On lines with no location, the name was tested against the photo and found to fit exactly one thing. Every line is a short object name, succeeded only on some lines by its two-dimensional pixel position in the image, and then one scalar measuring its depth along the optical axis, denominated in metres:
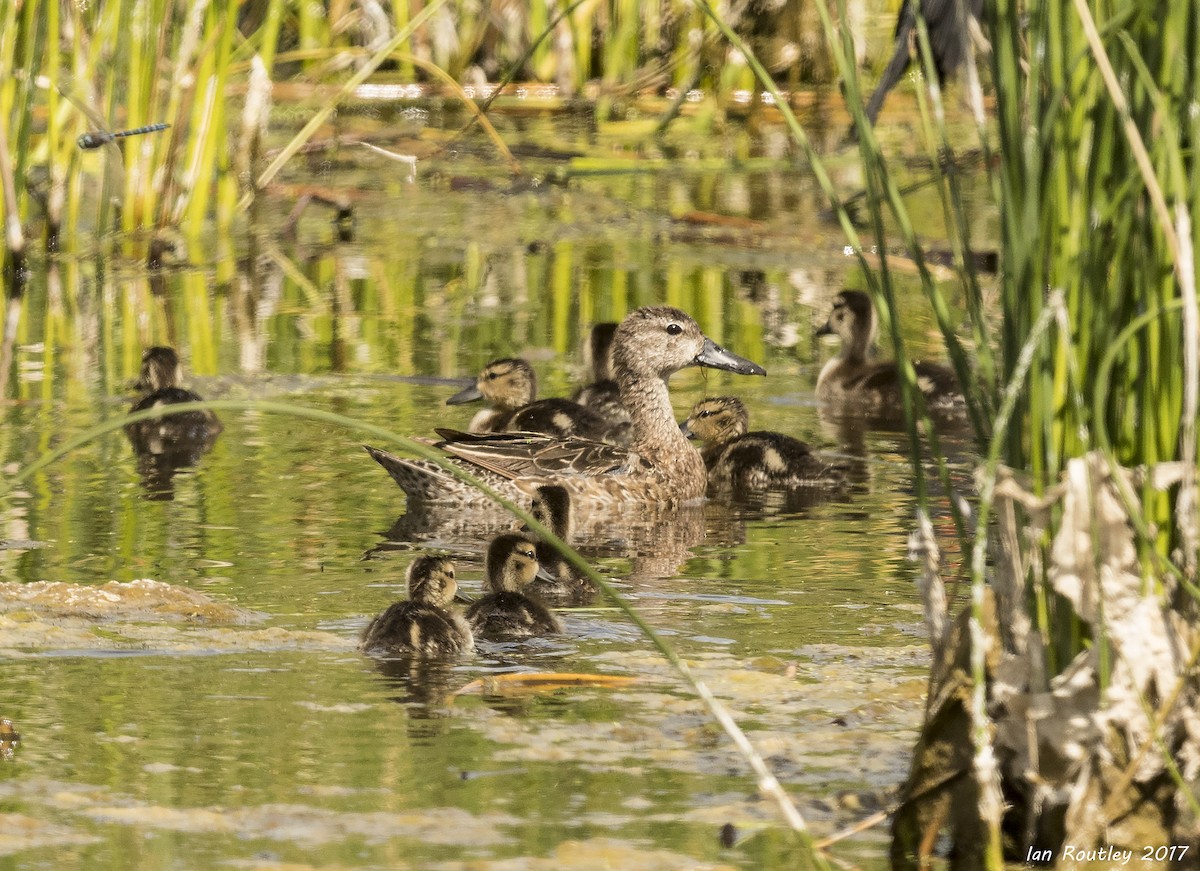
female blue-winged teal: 13.93
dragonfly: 16.25
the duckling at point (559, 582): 10.98
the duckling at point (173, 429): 15.12
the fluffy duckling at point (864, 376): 17.06
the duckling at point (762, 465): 14.25
